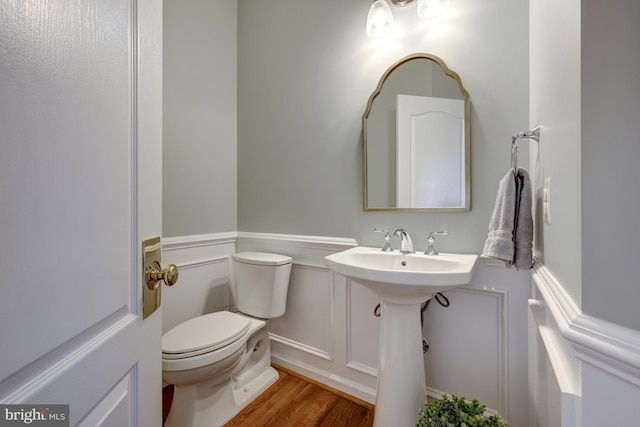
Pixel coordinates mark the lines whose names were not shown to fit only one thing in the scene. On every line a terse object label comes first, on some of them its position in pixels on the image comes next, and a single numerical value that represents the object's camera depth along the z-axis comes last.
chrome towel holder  0.91
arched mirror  1.31
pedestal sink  1.10
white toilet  1.25
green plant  0.89
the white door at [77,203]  0.30
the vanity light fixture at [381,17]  1.43
